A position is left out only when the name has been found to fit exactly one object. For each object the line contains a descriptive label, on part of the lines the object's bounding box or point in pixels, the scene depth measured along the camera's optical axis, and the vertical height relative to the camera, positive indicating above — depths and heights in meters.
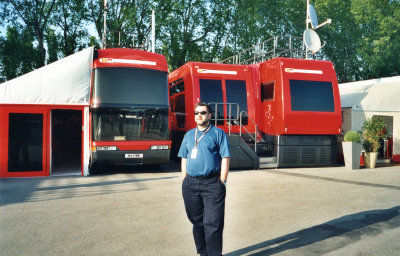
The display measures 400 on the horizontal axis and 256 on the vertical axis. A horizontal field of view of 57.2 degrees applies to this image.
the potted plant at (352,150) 12.89 -0.62
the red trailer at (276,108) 12.39 +0.87
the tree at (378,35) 30.75 +8.54
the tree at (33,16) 25.64 +8.44
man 3.87 -0.51
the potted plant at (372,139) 13.67 -0.25
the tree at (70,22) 27.06 +8.45
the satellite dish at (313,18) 15.82 +4.96
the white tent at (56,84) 10.17 +1.44
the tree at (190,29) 26.84 +8.12
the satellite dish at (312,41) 14.53 +3.67
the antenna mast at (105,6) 21.05 +7.50
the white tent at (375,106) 15.09 +1.09
